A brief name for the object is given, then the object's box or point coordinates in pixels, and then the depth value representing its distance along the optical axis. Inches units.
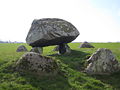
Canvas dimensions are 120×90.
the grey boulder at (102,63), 627.8
